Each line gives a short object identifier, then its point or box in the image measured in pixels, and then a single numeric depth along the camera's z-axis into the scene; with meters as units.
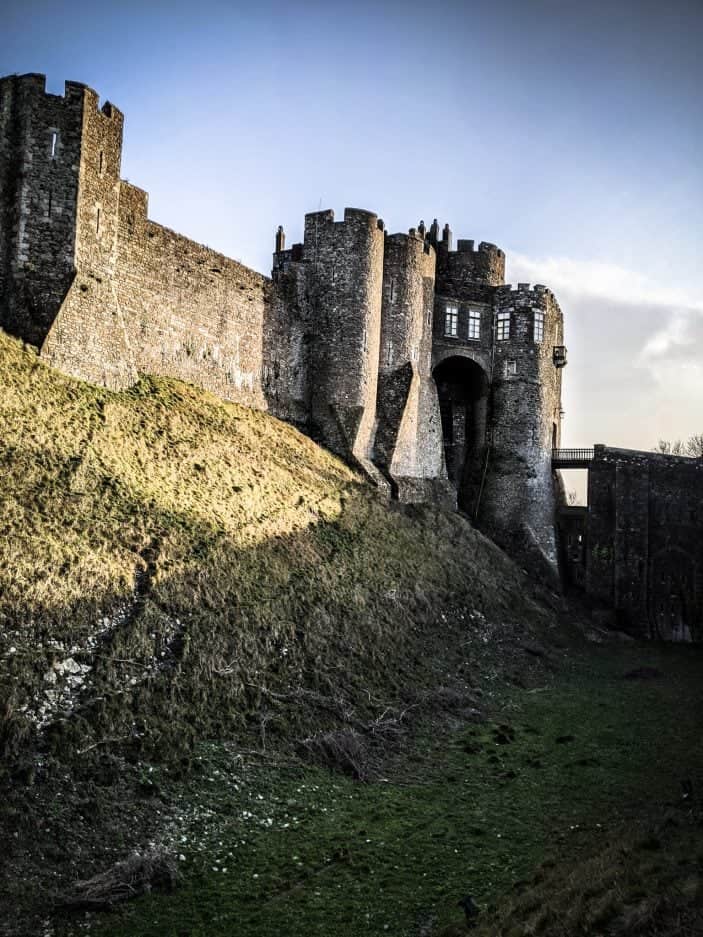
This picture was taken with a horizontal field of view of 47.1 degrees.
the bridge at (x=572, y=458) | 38.16
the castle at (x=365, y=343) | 20.17
